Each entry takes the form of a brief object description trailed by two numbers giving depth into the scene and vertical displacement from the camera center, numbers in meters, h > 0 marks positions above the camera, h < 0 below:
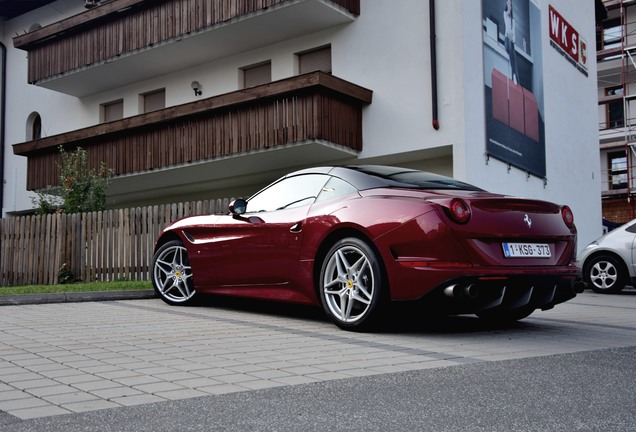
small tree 15.92 +1.39
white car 12.86 -0.20
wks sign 20.70 +6.16
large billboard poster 16.20 +3.91
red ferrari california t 5.62 +0.04
